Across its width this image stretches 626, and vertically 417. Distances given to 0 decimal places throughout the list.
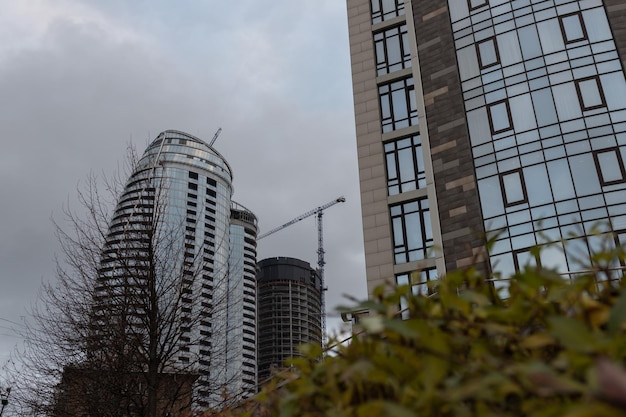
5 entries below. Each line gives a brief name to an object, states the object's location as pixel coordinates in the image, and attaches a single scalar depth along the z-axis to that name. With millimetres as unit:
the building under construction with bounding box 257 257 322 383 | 187625
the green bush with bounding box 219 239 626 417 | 1226
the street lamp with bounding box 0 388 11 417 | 17288
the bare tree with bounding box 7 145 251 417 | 13500
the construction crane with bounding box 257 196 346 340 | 181788
